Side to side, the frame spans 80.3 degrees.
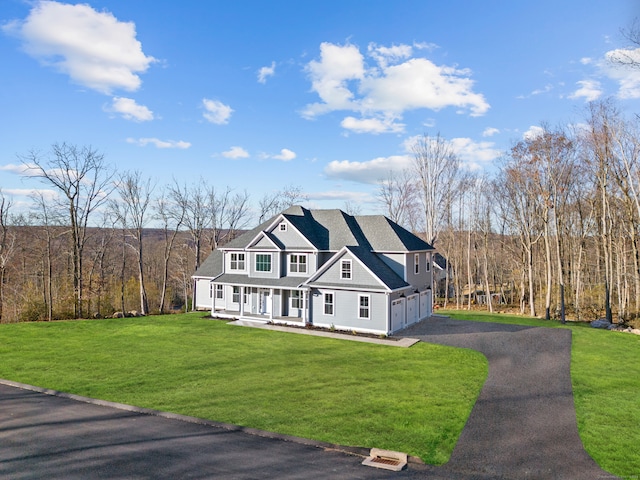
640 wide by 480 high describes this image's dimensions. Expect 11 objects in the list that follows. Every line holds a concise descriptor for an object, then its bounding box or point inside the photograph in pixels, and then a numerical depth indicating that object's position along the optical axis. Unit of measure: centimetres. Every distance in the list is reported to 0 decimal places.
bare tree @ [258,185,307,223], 4900
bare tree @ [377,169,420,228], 4291
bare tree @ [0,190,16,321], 3166
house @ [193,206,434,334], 2356
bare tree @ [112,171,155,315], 3741
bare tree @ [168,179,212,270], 4248
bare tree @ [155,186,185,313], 4138
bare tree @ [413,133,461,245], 3738
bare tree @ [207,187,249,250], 4504
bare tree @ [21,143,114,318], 3091
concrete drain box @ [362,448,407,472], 871
